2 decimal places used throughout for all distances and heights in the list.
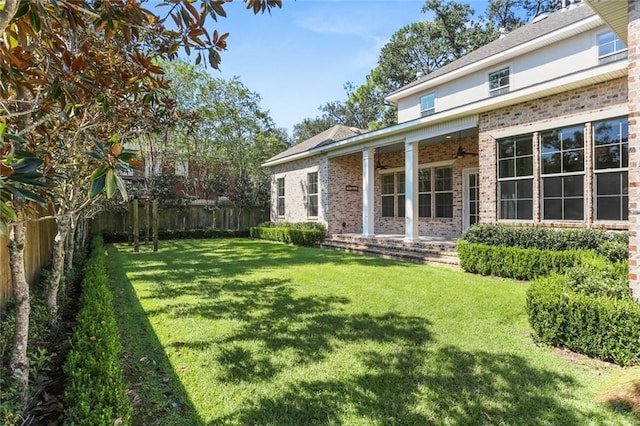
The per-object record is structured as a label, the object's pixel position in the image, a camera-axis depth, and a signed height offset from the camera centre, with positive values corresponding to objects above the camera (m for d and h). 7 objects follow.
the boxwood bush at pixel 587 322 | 3.60 -1.27
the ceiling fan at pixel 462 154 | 11.53 +1.70
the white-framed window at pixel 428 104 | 14.39 +4.18
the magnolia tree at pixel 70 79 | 1.62 +0.93
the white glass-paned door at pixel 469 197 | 12.61 +0.31
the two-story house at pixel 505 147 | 7.20 +1.70
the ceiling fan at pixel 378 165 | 15.89 +1.90
